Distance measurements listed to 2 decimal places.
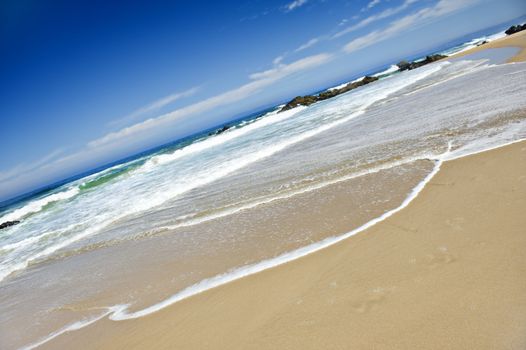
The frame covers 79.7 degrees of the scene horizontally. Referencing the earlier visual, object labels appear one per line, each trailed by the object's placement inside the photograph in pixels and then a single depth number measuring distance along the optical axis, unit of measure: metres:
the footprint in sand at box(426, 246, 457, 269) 3.06
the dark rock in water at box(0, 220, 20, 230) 21.75
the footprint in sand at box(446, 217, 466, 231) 3.56
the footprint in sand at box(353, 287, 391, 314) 2.79
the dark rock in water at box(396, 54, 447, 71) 47.35
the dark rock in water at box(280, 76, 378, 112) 51.06
